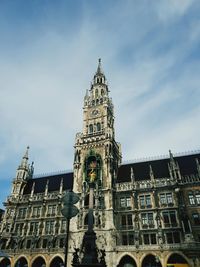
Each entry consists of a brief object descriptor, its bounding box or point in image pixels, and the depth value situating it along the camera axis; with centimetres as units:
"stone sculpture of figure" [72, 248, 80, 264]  2397
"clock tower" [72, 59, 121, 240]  3919
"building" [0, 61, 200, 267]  3472
